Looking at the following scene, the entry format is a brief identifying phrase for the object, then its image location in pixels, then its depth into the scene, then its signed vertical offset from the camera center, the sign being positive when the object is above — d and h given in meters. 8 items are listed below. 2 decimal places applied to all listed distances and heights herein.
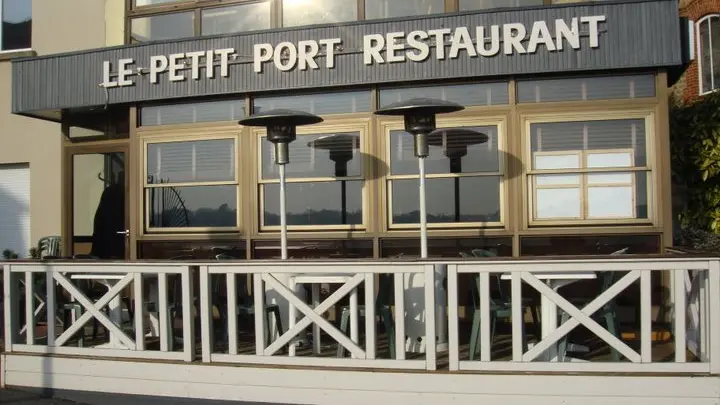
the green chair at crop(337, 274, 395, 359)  5.66 -0.86
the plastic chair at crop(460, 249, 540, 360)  5.45 -0.83
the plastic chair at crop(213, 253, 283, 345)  6.09 -0.87
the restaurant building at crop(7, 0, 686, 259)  6.50 +0.95
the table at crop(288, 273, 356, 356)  5.49 -0.71
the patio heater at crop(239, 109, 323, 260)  6.11 +0.74
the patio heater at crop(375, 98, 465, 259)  5.73 +0.78
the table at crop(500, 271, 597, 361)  5.09 -0.61
